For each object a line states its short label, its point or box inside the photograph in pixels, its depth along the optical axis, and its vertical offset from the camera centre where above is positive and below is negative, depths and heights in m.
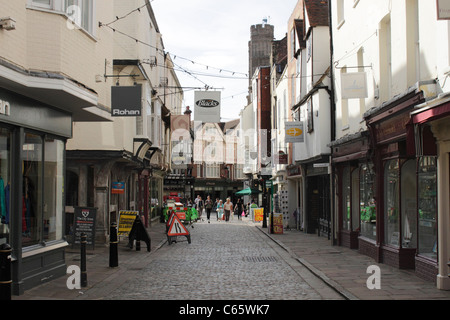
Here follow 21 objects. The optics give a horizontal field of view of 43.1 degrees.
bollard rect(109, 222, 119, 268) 13.16 -1.46
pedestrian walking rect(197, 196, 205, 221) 44.31 -1.66
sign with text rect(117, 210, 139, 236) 19.00 -1.17
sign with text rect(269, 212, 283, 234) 26.05 -1.80
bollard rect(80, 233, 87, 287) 10.70 -1.43
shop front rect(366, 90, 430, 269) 12.76 -0.01
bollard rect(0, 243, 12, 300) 7.09 -1.07
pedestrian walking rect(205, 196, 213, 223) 40.50 -1.56
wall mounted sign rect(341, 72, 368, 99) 14.54 +2.56
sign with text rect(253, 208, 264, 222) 38.06 -1.90
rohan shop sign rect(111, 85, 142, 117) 16.28 +2.48
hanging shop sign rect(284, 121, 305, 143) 24.61 +2.30
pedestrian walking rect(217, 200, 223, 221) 44.47 -1.95
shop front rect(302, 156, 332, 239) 23.98 -0.64
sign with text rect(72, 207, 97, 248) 16.09 -0.95
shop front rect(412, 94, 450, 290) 9.80 -0.16
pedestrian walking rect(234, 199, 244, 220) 45.81 -1.86
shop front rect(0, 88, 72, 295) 9.91 +0.04
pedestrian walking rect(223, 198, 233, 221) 40.34 -1.63
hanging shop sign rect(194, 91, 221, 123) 21.43 +3.11
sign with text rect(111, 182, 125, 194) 20.92 +0.00
